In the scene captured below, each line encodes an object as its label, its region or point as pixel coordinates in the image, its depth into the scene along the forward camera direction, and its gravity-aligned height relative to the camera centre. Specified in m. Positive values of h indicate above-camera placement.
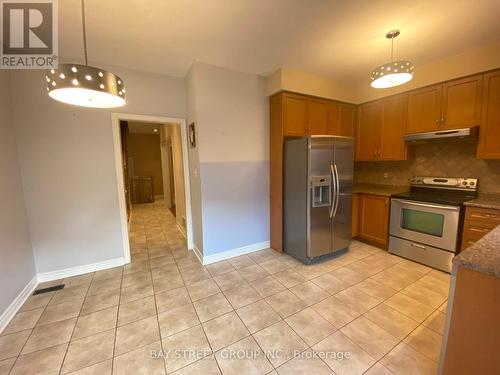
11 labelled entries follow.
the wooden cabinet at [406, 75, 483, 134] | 2.45 +0.75
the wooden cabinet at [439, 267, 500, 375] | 0.94 -0.77
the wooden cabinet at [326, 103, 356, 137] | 3.36 +0.79
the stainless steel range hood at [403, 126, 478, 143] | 2.41 +0.37
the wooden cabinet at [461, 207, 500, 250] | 2.16 -0.62
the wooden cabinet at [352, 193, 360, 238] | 3.42 -0.79
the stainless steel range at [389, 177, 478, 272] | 2.45 -0.69
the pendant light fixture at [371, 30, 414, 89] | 1.91 +0.86
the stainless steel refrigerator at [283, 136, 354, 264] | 2.67 -0.36
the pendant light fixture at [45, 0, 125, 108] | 1.01 +0.45
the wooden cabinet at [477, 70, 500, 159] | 2.31 +0.51
